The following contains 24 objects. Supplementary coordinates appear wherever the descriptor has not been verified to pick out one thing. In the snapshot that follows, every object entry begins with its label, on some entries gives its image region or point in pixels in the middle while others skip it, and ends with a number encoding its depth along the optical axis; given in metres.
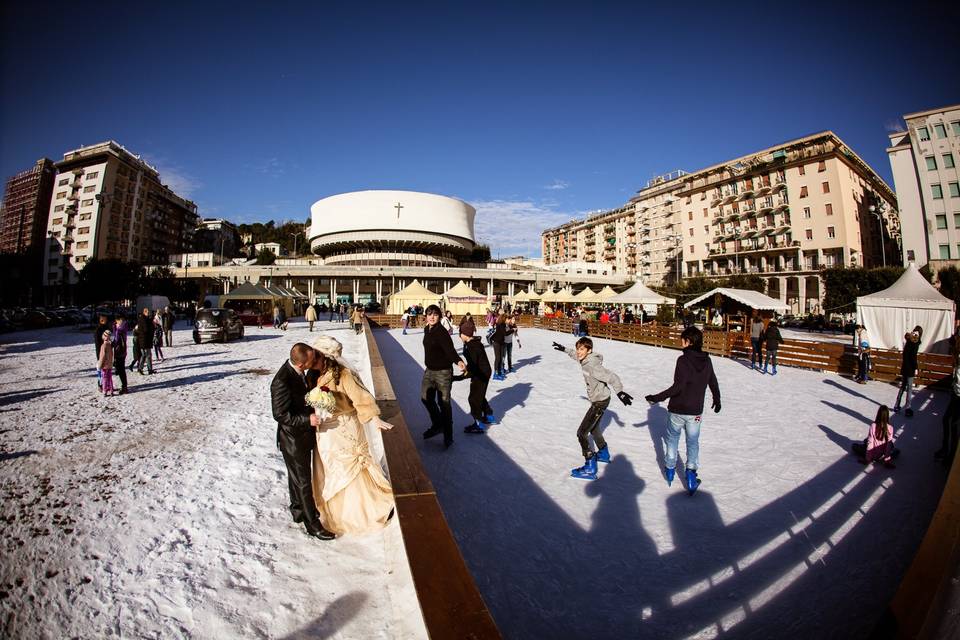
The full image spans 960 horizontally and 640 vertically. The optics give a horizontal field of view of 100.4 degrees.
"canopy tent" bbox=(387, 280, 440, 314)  26.05
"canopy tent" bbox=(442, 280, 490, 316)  27.33
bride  2.80
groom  2.60
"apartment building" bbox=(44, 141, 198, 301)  60.62
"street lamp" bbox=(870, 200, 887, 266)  41.13
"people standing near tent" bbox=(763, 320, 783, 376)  10.40
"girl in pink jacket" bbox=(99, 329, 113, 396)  6.76
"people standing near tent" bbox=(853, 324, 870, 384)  9.30
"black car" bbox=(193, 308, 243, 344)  15.30
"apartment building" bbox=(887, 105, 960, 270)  29.20
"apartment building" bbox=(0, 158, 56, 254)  69.81
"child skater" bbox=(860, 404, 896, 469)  4.59
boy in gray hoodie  4.15
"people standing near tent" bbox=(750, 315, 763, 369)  11.18
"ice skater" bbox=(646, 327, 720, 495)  3.81
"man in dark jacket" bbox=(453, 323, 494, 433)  5.62
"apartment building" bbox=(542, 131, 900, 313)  42.19
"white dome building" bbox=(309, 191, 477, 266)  67.56
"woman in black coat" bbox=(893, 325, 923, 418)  6.61
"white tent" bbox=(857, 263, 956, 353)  11.91
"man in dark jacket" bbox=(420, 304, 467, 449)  4.91
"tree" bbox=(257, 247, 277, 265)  72.44
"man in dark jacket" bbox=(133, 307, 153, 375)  8.88
